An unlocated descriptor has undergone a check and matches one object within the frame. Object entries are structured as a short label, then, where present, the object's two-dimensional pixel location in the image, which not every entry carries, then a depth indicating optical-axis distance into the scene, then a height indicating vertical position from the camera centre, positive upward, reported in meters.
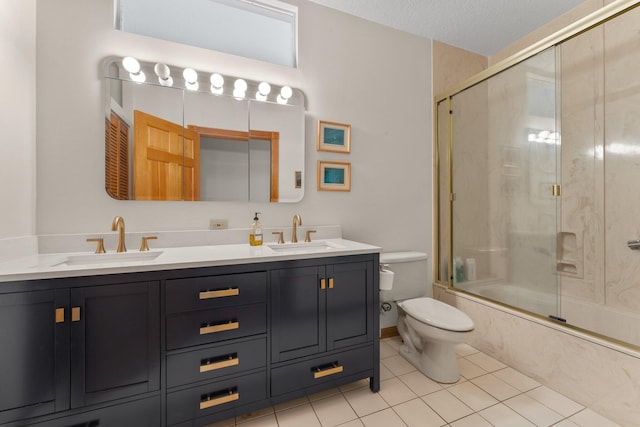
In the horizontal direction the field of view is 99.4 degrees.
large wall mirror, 1.61 +0.52
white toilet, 1.69 -0.74
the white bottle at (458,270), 2.45 -0.51
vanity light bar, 1.60 +0.87
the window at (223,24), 1.76 +1.33
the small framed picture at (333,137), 2.10 +0.61
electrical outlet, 1.81 -0.06
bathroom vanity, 1.07 -0.56
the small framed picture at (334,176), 2.11 +0.30
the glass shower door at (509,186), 2.11 +0.24
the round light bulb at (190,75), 1.71 +0.88
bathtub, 1.83 -0.69
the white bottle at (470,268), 2.43 -0.49
